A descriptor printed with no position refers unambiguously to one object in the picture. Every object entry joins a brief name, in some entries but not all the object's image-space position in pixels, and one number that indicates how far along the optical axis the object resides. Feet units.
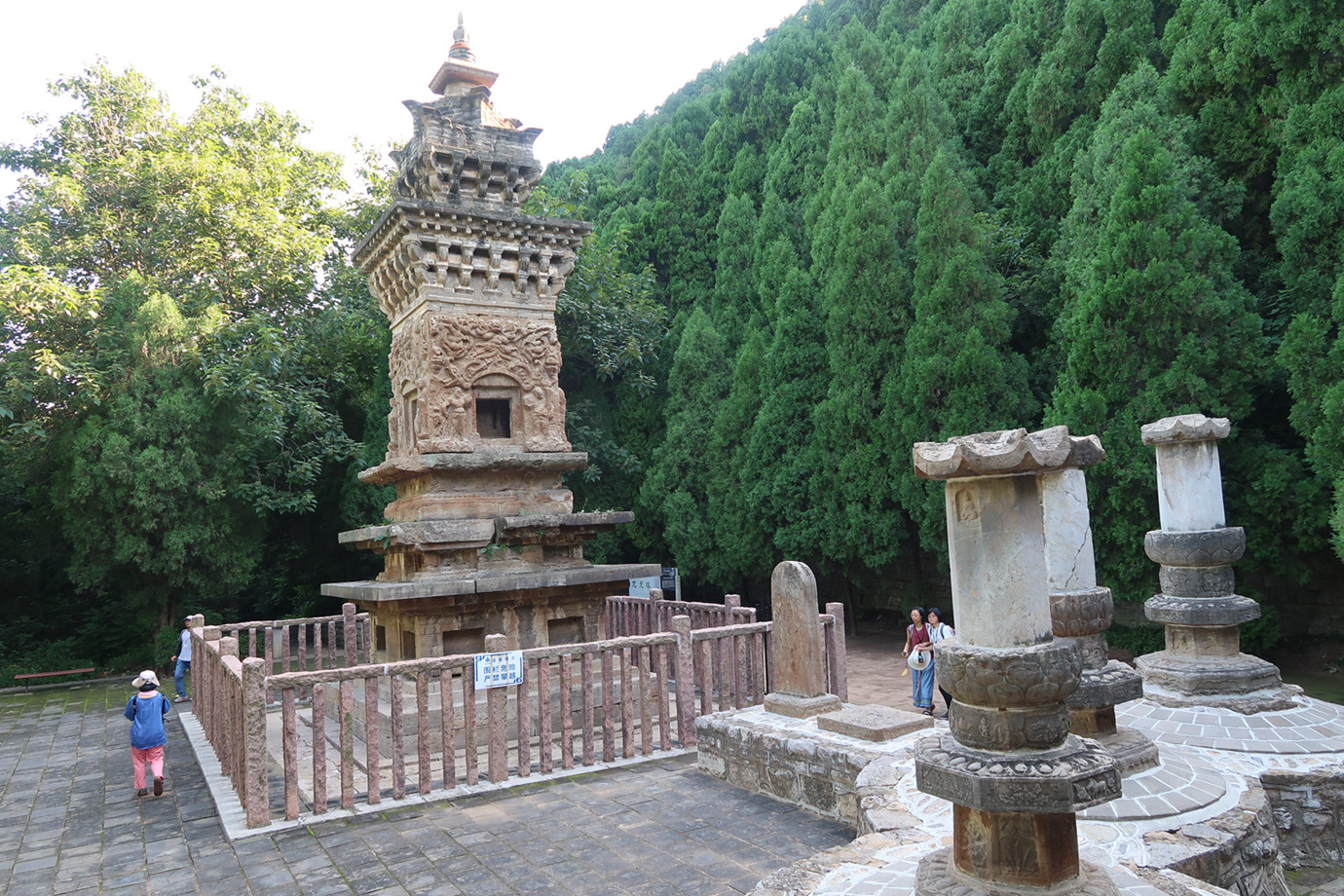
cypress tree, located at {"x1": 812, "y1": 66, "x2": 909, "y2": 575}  45.01
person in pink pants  21.88
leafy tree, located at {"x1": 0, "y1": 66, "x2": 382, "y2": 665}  45.39
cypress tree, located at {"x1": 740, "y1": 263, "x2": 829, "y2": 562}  48.73
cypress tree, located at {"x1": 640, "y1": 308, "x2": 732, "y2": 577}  54.19
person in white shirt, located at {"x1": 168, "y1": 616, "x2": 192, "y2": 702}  36.68
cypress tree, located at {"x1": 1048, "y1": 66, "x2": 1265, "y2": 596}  33.09
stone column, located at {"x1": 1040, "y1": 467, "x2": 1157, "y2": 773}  15.42
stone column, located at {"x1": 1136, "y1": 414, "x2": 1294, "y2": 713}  20.61
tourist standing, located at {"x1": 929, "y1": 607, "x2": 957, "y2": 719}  28.19
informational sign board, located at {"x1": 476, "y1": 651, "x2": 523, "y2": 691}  21.44
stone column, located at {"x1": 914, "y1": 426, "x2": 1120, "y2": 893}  9.75
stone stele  22.33
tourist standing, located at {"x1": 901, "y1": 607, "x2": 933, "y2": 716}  28.91
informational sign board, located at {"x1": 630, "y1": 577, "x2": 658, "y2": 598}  49.55
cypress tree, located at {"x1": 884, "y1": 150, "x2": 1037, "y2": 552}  40.75
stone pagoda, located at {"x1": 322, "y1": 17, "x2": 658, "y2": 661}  27.12
